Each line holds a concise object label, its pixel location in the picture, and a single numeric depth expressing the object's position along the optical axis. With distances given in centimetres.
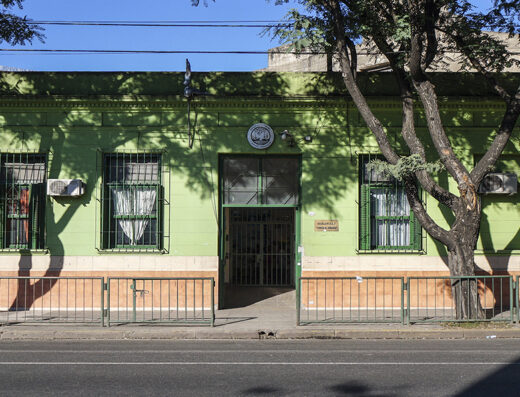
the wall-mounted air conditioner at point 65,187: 1377
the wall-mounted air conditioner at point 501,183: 1389
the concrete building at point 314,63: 2166
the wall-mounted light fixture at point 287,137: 1380
